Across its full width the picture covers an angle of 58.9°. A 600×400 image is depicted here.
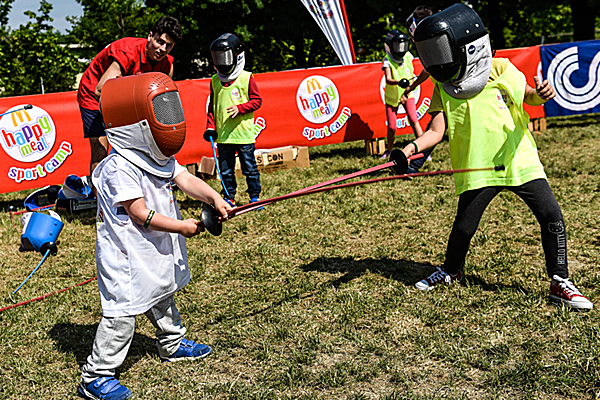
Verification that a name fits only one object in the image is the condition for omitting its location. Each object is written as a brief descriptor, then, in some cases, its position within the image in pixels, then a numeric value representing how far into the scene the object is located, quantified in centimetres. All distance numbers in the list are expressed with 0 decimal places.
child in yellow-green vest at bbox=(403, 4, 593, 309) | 347
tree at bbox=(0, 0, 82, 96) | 2575
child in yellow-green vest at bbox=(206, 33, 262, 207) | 653
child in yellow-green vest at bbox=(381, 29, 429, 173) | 855
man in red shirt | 515
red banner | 816
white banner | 1143
